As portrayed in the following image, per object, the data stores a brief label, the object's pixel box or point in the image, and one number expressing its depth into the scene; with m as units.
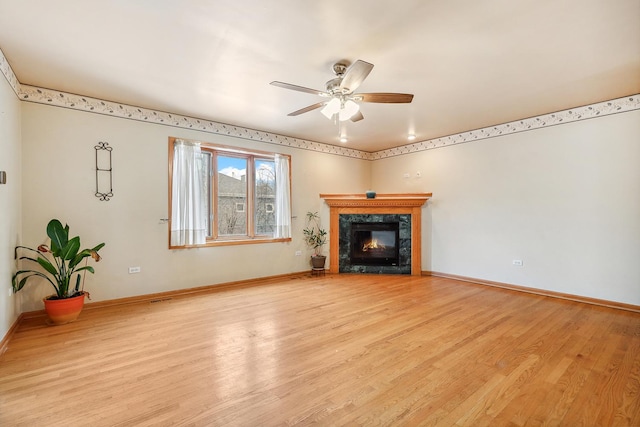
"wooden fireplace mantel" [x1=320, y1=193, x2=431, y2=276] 5.62
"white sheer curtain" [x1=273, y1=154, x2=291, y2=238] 5.21
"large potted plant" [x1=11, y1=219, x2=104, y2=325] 3.05
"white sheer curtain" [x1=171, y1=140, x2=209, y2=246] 4.17
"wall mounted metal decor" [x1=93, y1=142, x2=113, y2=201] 3.65
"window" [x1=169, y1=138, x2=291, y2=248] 4.21
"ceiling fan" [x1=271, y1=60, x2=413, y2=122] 2.49
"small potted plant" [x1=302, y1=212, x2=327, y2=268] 5.65
